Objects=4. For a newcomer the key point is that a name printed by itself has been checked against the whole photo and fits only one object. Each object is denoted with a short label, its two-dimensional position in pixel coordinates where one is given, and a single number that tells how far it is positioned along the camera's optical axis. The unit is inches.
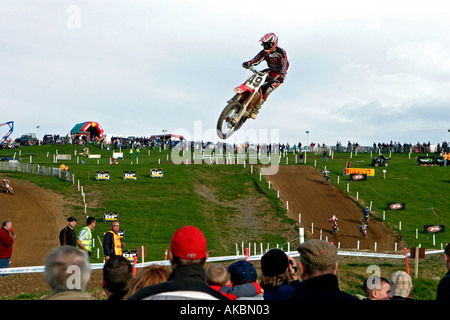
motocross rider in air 920.3
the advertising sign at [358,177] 2178.9
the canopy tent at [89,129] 3302.2
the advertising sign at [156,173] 2106.3
